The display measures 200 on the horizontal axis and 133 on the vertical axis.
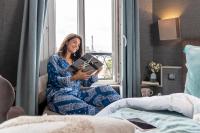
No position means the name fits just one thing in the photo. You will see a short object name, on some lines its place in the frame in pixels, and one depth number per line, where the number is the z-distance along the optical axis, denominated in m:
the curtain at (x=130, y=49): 3.38
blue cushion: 2.33
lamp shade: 3.24
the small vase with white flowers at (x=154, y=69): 3.55
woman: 2.63
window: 3.49
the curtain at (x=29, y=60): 2.74
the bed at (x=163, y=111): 1.50
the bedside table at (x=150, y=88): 3.50
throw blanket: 0.68
